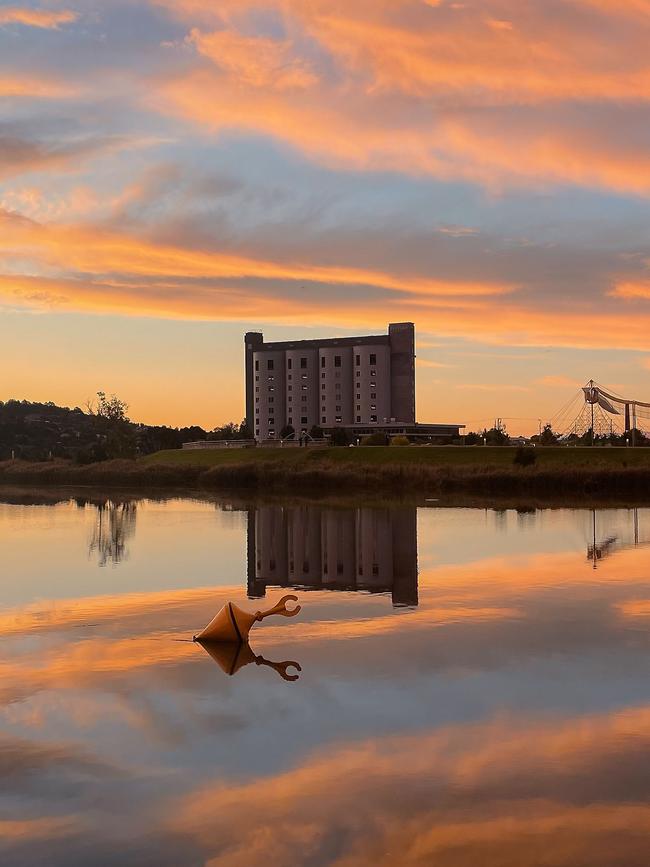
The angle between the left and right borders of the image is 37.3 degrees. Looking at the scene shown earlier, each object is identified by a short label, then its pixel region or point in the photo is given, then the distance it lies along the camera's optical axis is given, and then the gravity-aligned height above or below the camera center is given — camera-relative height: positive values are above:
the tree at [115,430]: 134.38 +2.77
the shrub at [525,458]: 82.31 -1.08
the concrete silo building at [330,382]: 178.50 +12.55
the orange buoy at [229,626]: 18.14 -3.37
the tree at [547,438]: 111.44 +0.88
